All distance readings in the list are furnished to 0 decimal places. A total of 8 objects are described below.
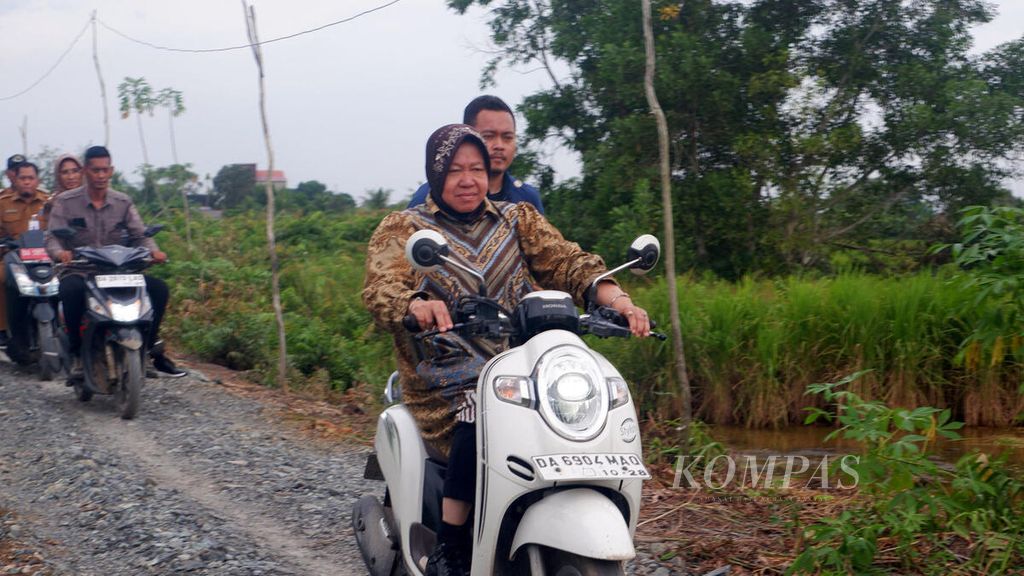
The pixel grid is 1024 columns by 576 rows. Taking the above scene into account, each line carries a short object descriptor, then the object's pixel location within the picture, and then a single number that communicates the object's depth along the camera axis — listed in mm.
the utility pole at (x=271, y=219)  8703
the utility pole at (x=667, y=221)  6539
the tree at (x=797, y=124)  10961
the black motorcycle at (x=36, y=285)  8789
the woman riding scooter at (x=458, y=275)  3143
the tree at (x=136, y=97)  14742
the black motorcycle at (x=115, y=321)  7246
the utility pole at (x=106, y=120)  15836
